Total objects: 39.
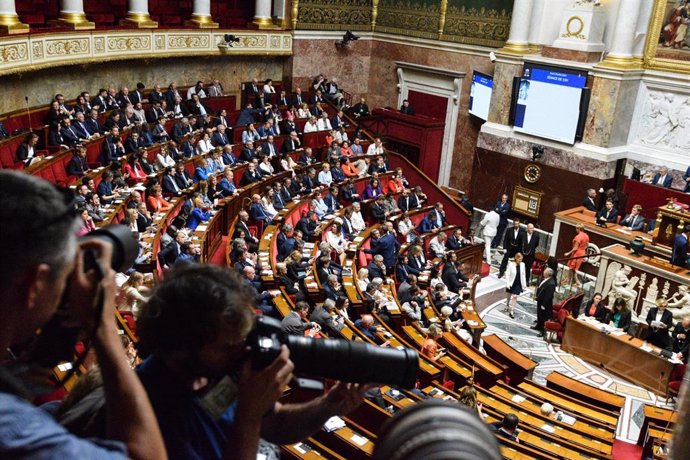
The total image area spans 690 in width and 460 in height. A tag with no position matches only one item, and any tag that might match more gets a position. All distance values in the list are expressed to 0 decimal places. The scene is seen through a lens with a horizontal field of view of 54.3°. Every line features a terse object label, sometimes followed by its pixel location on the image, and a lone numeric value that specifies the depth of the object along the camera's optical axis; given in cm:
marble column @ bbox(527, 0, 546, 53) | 1633
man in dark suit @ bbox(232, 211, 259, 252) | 1051
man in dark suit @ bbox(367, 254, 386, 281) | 1065
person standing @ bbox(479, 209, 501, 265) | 1441
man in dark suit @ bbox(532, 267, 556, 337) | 1143
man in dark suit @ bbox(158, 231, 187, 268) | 884
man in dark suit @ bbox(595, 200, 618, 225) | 1390
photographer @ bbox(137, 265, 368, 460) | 136
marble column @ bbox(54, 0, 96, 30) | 1327
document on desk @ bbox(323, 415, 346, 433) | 601
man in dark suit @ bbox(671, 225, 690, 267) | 1152
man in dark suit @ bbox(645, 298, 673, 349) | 1034
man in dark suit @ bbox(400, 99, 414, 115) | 1925
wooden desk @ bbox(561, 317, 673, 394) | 1015
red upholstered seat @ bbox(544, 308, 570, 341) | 1141
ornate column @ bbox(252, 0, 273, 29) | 1842
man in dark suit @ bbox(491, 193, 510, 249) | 1542
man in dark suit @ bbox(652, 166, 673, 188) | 1446
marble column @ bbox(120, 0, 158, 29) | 1495
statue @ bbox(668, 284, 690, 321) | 1105
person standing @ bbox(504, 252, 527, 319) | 1210
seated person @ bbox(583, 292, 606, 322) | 1123
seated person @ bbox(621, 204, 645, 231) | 1339
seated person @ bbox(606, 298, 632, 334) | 1105
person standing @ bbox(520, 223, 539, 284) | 1359
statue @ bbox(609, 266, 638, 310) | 1188
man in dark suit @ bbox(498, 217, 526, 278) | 1365
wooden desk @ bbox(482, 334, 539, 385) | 924
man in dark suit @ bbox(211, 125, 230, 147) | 1396
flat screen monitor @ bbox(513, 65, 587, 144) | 1546
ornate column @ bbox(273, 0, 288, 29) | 1873
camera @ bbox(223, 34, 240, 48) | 1689
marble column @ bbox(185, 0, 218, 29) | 1675
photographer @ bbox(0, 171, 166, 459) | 96
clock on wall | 1652
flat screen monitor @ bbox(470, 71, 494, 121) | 1738
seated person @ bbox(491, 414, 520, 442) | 657
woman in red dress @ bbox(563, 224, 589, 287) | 1331
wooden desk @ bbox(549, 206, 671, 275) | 1230
